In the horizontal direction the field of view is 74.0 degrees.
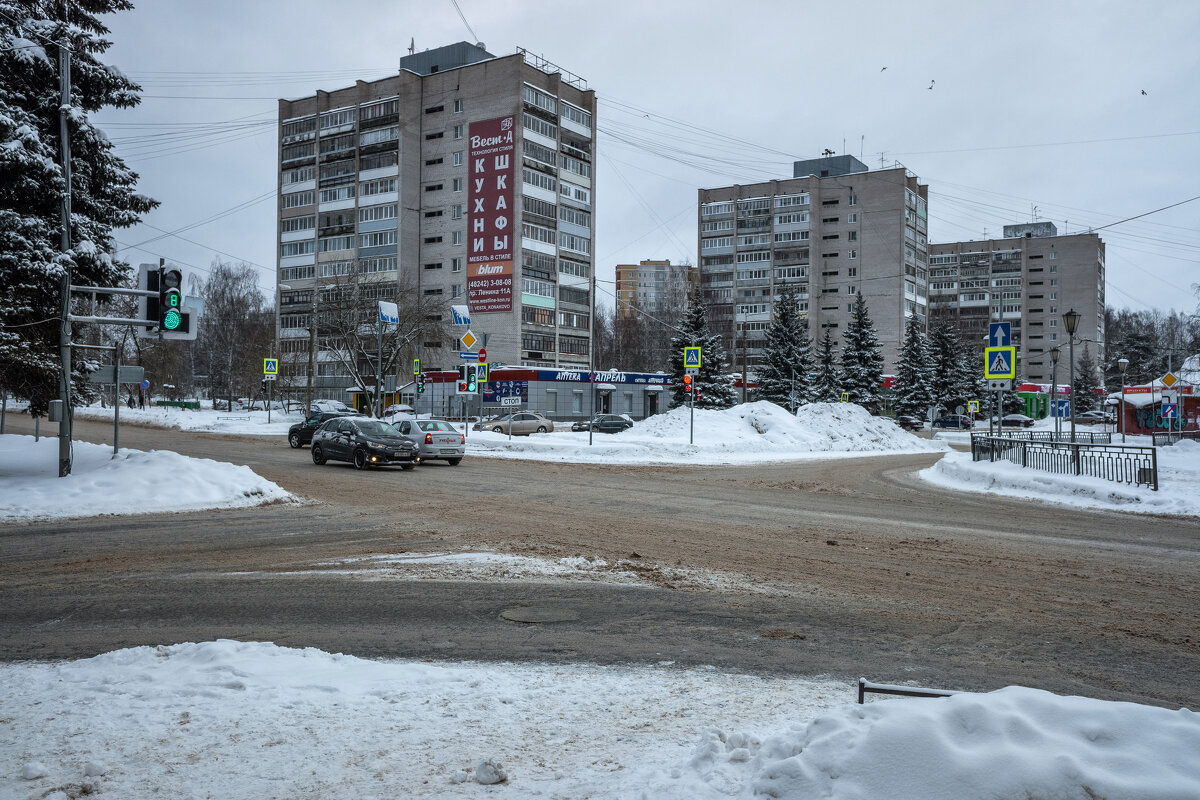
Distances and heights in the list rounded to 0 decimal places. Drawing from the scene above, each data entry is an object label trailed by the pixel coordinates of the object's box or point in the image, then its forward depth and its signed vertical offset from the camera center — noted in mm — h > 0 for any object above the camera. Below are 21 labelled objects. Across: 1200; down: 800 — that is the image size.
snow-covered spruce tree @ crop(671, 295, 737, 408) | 54094 +2874
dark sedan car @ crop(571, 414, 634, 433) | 51594 -1500
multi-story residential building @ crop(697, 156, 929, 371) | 105562 +21735
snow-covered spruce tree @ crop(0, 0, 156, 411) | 15883 +4447
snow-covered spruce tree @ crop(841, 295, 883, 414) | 65125 +3355
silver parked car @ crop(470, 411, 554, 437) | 48394 -1529
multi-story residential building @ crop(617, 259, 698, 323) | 102562 +14652
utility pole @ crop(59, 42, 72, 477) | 16062 +2290
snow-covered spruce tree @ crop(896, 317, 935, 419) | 73938 +2572
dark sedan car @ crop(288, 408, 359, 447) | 33438 -1519
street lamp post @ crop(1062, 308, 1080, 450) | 24539 +2699
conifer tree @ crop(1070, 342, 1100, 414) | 106438 +3297
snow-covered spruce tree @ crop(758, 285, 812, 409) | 62094 +3358
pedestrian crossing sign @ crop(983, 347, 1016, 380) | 21781 +1199
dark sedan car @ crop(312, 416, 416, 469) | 24188 -1463
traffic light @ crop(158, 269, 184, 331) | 15273 +1765
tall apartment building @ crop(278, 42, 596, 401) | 77750 +20939
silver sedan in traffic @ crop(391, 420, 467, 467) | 25953 -1363
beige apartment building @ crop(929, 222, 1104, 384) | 136125 +21072
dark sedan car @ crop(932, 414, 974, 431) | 80438 -1656
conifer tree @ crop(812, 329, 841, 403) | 63812 +1970
